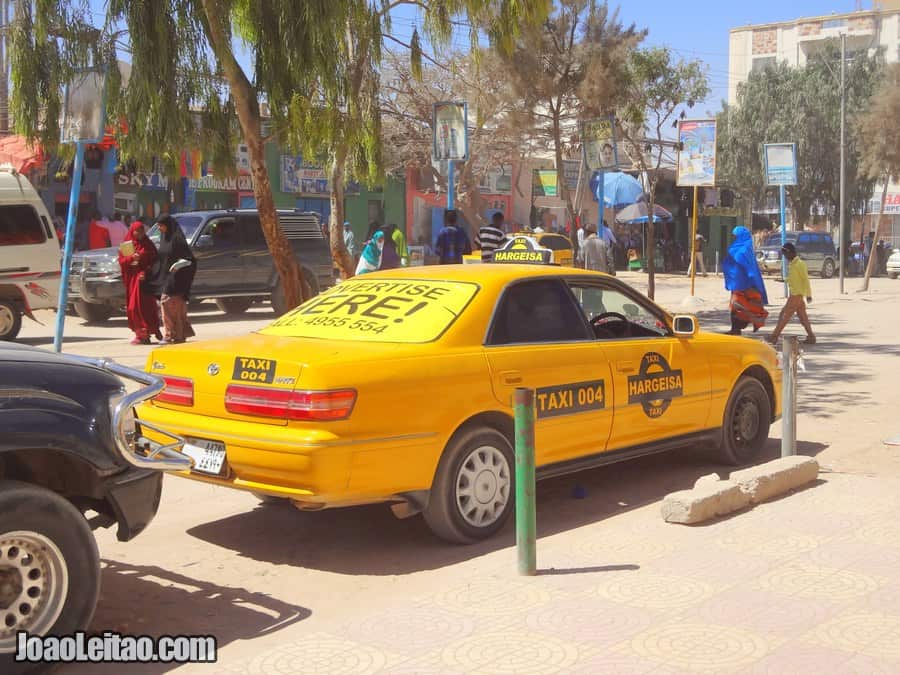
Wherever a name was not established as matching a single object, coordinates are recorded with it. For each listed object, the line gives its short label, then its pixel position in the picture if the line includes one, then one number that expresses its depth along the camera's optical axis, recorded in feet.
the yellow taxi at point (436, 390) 18.63
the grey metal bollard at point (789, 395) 25.45
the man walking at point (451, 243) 56.54
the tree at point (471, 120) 103.30
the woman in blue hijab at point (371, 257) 61.62
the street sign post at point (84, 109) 35.40
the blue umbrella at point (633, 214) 132.98
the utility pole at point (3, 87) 73.10
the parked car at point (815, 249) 137.69
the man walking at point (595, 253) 74.28
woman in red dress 51.31
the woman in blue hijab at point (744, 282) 52.21
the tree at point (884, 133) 112.98
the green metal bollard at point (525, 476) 18.10
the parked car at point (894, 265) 145.18
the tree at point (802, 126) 166.71
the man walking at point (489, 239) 60.39
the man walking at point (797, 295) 53.83
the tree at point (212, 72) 33.83
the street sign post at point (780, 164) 82.64
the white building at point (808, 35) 238.07
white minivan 52.80
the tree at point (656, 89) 109.58
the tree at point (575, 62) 94.27
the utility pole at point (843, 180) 101.36
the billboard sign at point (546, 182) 144.53
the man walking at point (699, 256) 139.13
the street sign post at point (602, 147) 79.15
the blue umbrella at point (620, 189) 137.69
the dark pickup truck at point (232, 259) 64.80
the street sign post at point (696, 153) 73.72
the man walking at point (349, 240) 91.54
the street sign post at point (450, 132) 46.88
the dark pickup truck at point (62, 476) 13.88
